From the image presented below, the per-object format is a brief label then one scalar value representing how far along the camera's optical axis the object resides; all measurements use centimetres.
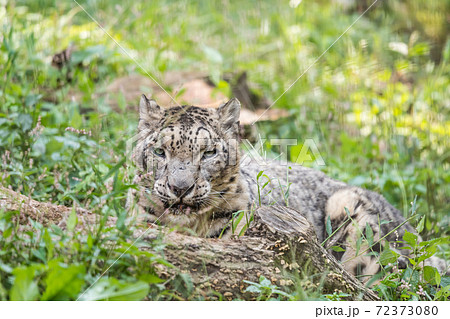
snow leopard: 939
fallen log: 732
